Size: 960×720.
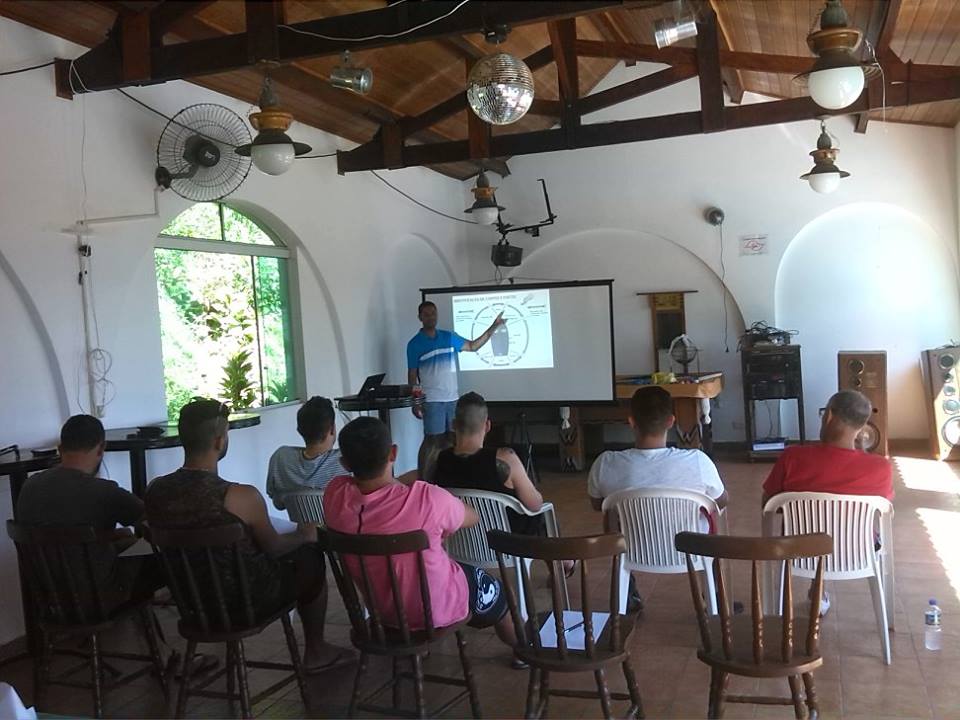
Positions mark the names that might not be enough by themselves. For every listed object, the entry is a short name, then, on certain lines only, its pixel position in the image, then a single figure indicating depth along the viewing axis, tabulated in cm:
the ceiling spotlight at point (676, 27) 428
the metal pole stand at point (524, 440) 681
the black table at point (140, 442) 387
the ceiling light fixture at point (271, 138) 420
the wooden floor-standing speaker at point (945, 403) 702
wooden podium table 714
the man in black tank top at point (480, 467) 329
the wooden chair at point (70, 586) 284
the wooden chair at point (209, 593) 271
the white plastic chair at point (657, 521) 316
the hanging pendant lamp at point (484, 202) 669
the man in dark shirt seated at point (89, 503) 307
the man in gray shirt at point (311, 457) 355
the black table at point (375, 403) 566
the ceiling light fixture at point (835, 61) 362
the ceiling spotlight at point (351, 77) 435
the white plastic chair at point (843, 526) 305
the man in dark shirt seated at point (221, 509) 283
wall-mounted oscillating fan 471
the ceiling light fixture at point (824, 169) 614
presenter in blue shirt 676
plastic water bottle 330
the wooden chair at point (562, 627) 243
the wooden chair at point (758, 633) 232
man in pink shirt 272
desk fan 812
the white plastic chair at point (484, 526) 324
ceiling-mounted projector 845
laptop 586
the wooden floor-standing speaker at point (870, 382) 711
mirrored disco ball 350
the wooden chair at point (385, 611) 257
